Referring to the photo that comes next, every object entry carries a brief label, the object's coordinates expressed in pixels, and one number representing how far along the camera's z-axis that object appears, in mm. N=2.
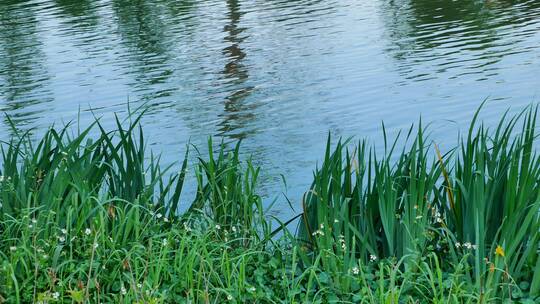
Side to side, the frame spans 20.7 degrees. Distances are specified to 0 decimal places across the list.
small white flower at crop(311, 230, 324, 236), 6578
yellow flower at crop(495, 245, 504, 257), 5427
